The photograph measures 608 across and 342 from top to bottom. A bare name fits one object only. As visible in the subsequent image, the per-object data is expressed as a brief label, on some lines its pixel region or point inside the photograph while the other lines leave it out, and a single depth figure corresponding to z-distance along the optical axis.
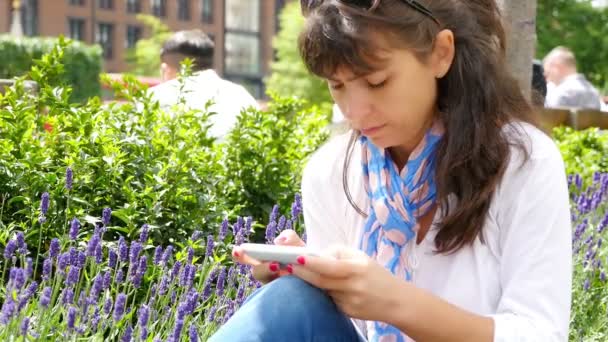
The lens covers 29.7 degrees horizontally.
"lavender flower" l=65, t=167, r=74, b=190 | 3.47
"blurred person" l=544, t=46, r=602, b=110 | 11.29
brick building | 56.97
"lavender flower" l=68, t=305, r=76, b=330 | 2.28
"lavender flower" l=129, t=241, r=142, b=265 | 2.95
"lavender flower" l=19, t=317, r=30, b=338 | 2.12
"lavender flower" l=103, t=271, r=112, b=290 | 2.72
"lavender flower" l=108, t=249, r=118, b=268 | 3.04
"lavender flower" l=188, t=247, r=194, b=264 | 3.17
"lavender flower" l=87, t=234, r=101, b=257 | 2.87
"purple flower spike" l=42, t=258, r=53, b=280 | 2.73
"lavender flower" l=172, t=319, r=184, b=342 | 2.39
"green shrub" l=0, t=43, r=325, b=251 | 3.79
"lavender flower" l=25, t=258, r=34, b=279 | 2.16
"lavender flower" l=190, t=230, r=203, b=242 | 3.43
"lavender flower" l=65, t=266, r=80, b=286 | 2.58
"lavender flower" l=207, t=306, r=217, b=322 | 2.97
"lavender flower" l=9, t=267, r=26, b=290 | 2.13
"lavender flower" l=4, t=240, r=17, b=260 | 2.72
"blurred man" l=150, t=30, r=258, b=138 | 5.51
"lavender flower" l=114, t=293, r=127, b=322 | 2.40
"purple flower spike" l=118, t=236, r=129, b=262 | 3.14
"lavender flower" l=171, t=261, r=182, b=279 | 3.08
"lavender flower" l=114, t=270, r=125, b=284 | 2.84
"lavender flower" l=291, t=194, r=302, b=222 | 3.77
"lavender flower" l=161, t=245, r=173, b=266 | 3.11
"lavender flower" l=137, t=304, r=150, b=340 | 2.48
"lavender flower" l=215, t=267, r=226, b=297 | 3.15
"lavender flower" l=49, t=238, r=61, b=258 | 2.90
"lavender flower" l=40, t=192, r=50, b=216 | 3.14
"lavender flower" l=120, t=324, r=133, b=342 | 2.47
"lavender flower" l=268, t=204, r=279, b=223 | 3.59
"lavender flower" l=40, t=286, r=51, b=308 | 2.14
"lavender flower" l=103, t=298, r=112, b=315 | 2.68
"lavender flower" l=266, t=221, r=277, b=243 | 3.41
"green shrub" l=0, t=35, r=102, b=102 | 23.72
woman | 2.07
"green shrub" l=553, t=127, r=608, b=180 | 6.34
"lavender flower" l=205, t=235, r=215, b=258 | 3.23
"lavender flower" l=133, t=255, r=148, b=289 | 2.89
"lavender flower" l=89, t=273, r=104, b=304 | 2.56
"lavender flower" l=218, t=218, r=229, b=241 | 3.37
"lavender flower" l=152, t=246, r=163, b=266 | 3.16
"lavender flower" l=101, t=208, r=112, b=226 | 3.25
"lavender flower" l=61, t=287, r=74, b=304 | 2.52
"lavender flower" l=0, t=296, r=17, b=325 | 2.12
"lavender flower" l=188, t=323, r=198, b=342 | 2.47
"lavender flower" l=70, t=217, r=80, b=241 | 2.97
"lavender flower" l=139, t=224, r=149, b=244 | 3.27
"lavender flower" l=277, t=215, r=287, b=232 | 3.64
